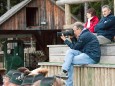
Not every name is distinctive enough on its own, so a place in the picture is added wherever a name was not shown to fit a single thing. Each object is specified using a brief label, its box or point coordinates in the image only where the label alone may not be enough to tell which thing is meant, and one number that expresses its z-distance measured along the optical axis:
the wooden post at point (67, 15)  16.10
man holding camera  10.96
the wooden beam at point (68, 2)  14.98
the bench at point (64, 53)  11.57
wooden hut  32.59
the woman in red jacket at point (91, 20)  12.43
